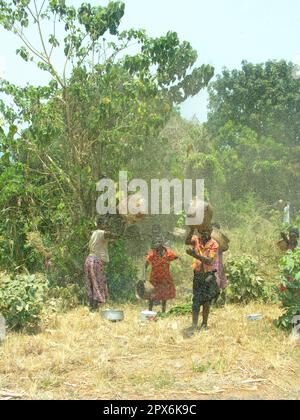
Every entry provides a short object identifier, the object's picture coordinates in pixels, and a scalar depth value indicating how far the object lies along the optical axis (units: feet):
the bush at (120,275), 33.35
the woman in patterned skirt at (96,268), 29.94
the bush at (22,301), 24.32
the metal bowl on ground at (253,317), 27.12
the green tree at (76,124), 31.14
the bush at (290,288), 23.17
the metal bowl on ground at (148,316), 27.71
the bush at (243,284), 31.53
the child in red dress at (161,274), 29.48
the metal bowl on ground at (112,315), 27.48
